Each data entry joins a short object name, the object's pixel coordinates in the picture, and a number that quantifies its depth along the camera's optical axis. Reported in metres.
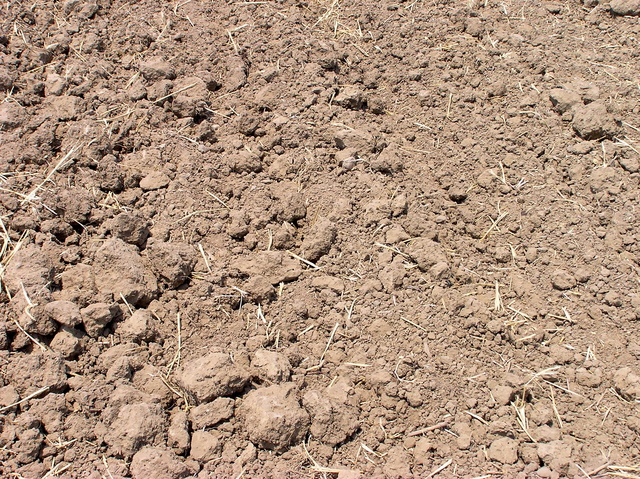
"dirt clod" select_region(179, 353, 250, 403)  2.28
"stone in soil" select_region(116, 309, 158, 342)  2.42
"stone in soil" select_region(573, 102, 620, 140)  3.34
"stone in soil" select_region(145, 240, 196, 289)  2.59
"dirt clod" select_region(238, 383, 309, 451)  2.20
